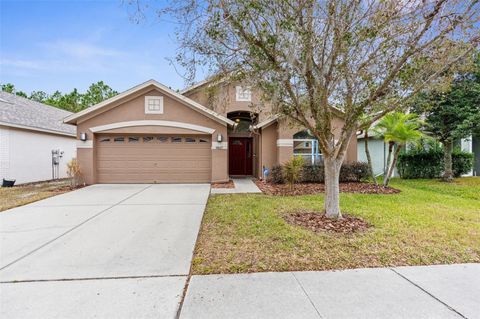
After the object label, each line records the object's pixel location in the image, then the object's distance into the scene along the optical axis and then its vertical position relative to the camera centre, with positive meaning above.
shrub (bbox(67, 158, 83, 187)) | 10.87 -0.61
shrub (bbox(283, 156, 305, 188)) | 9.91 -0.48
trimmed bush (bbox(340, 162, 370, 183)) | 11.86 -0.69
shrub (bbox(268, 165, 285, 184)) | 11.53 -0.84
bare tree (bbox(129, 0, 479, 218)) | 4.65 +2.20
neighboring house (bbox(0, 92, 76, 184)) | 11.64 +0.87
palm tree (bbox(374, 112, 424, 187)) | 10.01 +1.12
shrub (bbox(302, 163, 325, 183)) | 11.75 -0.72
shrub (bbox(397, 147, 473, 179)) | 13.48 -0.38
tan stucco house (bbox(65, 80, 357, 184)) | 11.76 +0.85
